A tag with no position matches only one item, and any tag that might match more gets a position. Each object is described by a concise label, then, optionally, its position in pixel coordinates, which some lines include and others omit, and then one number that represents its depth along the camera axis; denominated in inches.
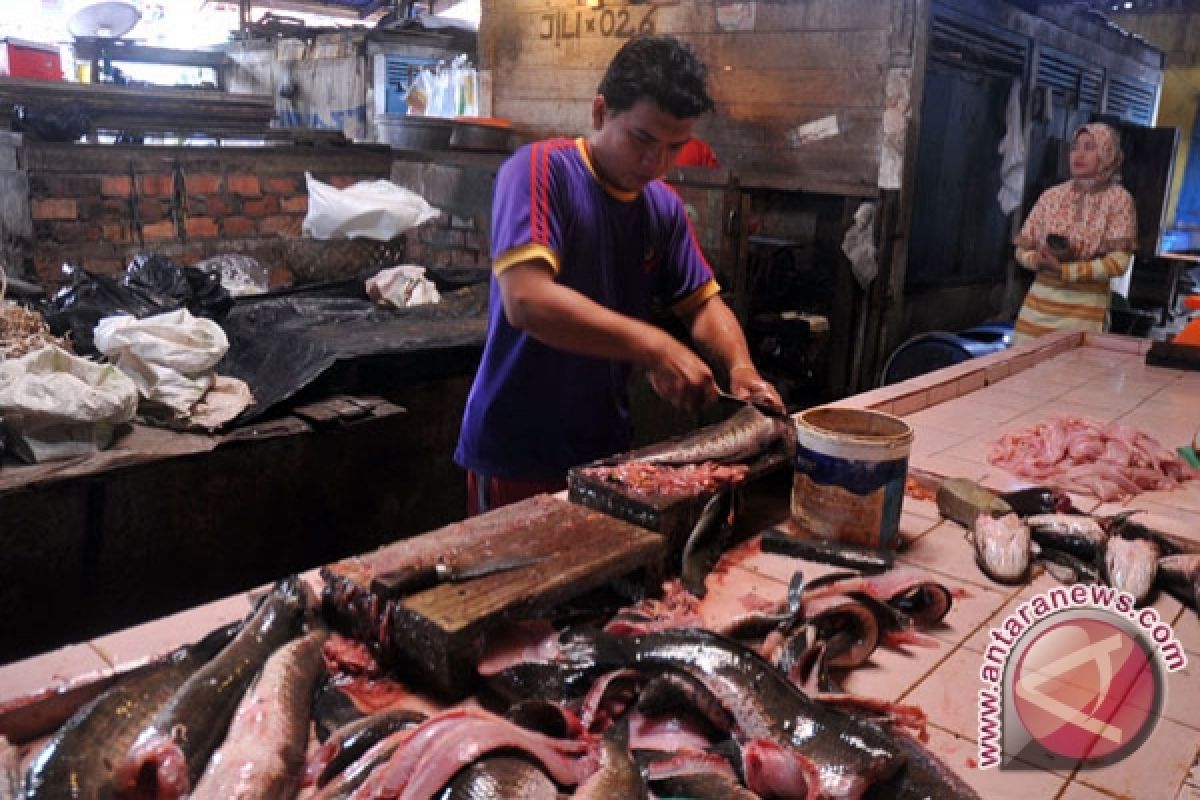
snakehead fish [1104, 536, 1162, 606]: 95.5
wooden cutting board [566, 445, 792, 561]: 90.6
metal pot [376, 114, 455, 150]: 299.6
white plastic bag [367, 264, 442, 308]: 229.3
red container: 381.7
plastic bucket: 97.7
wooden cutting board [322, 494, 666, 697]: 70.2
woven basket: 261.4
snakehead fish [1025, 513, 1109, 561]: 102.5
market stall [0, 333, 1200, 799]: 66.6
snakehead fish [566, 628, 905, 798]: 61.4
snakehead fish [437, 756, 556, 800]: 55.9
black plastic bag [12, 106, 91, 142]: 233.0
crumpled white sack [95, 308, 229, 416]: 160.9
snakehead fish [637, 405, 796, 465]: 104.9
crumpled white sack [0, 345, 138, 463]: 139.1
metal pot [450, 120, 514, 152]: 300.5
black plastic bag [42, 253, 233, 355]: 179.8
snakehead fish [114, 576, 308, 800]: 58.2
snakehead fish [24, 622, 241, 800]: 55.5
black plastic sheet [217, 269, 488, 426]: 178.4
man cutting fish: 114.0
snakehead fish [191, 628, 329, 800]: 57.9
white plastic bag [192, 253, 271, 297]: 247.4
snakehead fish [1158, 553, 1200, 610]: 96.1
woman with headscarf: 267.6
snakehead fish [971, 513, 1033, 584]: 98.6
